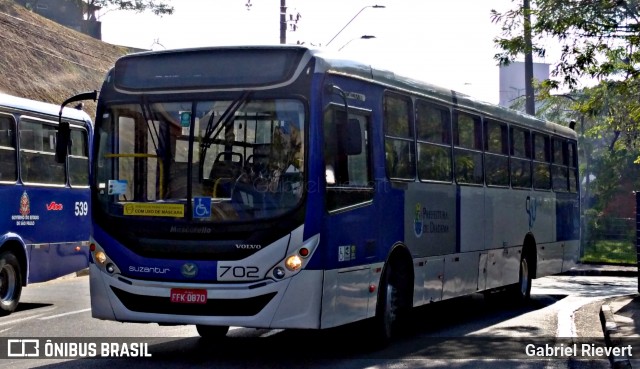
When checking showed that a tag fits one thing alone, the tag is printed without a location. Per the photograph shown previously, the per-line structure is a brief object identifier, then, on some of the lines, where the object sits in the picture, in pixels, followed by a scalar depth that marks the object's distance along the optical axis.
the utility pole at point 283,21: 34.25
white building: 148.38
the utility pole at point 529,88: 37.59
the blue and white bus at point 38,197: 16.08
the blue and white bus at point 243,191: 10.98
